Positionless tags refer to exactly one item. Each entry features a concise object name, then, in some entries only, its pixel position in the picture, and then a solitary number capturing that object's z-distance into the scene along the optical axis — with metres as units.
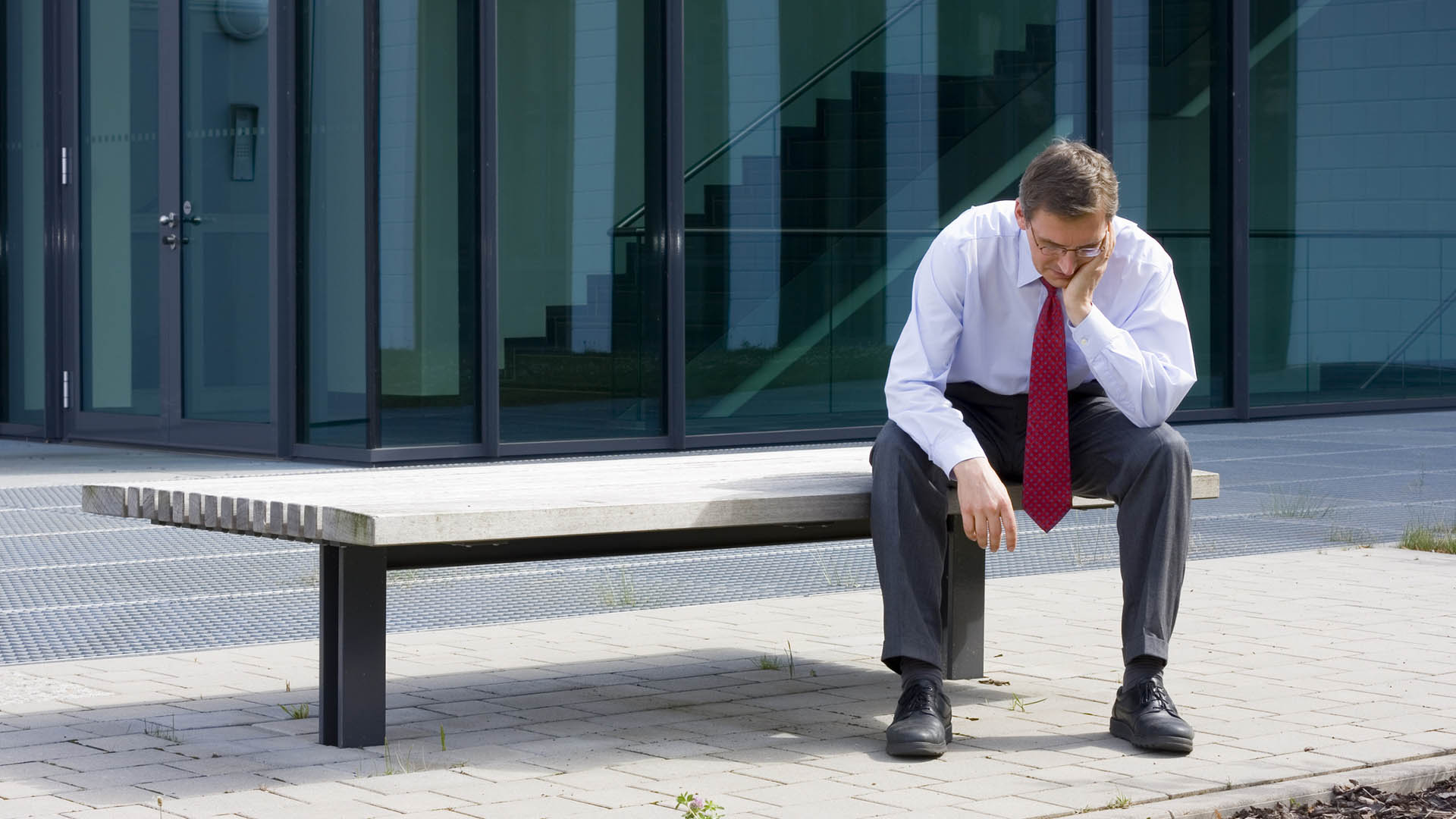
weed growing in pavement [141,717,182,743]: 3.81
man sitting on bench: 3.63
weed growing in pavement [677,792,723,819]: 2.93
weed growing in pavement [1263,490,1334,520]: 8.09
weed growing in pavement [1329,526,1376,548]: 7.23
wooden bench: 3.35
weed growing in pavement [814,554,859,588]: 6.23
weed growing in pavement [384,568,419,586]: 6.22
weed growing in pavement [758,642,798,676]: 4.66
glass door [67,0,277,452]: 10.43
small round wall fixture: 10.39
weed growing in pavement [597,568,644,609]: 5.84
